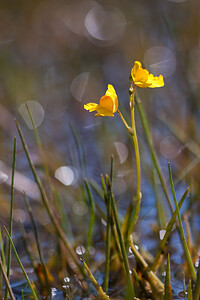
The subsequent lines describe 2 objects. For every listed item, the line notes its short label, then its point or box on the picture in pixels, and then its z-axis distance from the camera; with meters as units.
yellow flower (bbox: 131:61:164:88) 0.67
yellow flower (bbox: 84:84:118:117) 0.67
